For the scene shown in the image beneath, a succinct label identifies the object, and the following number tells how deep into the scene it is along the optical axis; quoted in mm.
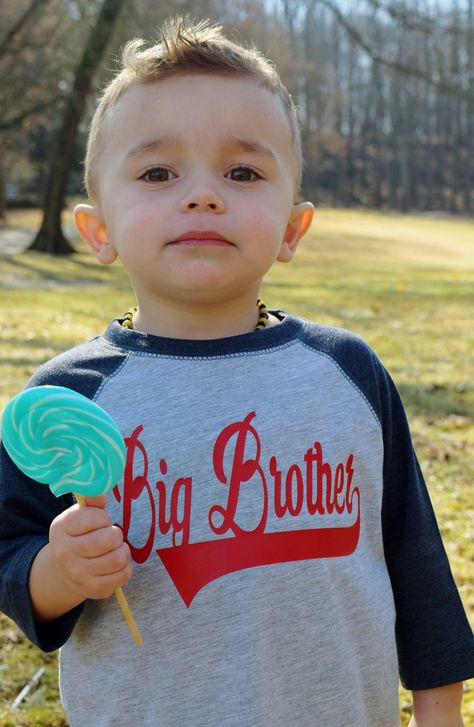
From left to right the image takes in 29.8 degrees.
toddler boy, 1522
